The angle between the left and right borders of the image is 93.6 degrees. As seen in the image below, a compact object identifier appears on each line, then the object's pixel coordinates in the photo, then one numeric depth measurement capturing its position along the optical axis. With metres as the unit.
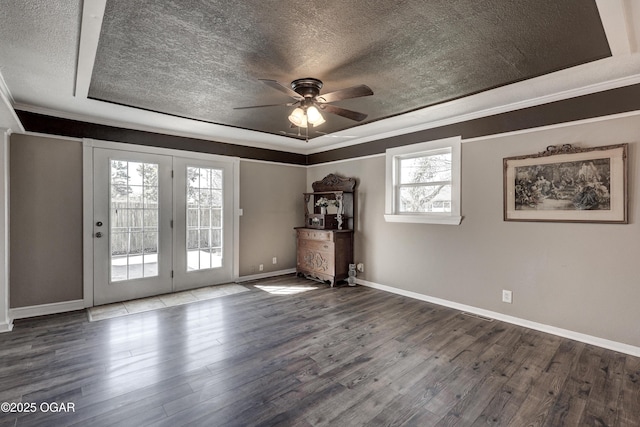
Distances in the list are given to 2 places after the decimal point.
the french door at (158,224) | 3.97
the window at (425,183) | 3.87
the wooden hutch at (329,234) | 4.94
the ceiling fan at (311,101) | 2.52
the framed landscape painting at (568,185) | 2.74
